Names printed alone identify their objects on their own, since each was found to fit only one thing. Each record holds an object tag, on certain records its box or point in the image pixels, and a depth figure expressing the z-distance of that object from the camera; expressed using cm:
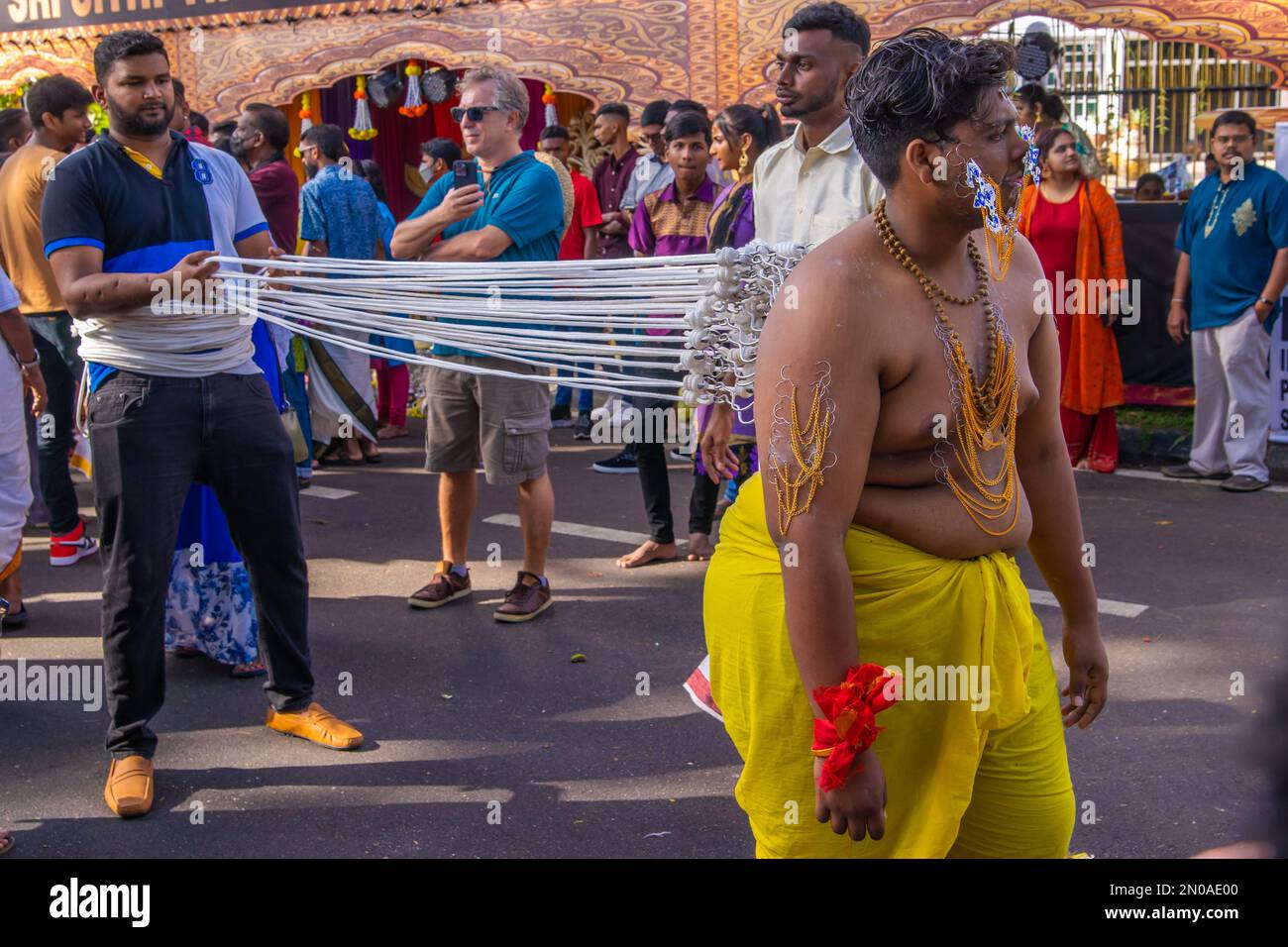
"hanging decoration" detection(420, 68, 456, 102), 1185
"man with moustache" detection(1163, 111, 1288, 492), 738
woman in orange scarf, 783
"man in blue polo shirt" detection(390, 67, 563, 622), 505
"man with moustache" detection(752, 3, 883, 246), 383
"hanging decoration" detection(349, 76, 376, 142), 1261
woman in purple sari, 530
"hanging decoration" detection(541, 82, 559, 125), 1178
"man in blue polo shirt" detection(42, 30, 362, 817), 363
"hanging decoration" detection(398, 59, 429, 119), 1183
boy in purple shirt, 609
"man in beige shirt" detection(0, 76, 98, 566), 619
